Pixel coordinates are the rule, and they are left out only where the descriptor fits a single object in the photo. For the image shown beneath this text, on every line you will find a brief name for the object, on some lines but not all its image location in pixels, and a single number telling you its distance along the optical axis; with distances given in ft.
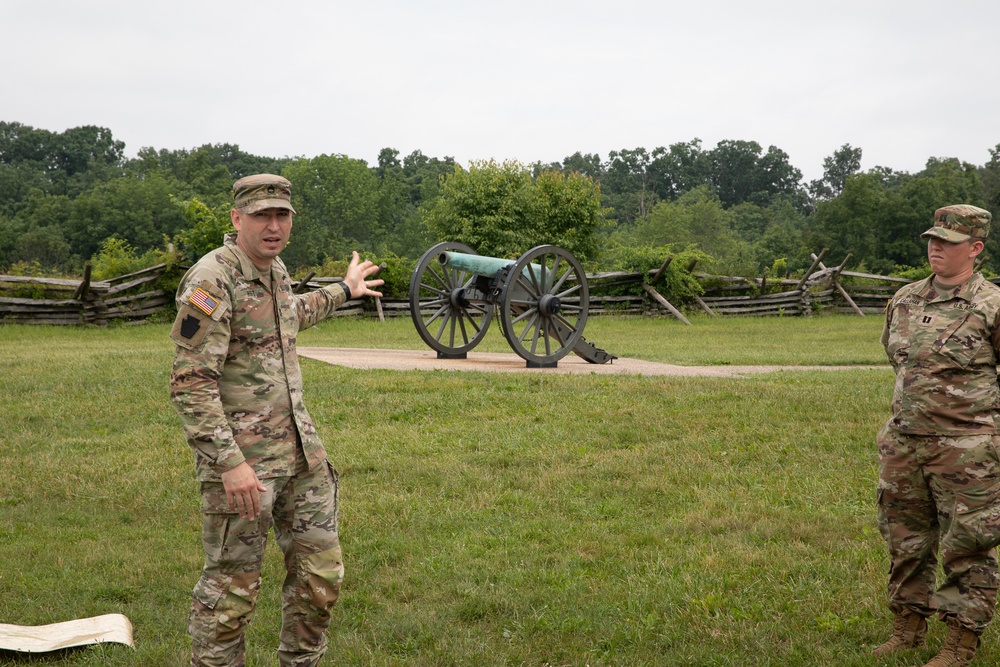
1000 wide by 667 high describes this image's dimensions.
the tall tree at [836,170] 368.07
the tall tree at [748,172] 370.32
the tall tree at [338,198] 253.85
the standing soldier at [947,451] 12.60
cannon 43.88
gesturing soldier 10.80
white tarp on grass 13.71
